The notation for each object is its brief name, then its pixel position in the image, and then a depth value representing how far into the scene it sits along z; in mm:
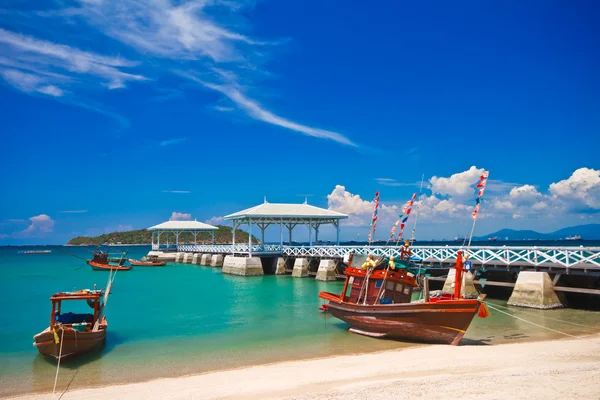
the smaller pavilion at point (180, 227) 64250
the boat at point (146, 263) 58175
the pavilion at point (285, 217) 39875
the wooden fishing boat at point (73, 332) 12633
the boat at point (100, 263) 55562
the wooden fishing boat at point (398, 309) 13195
